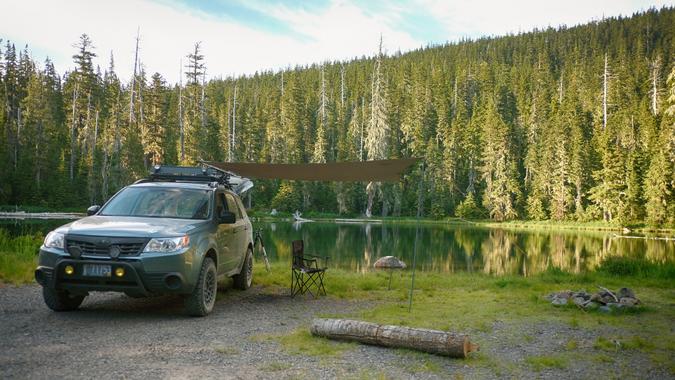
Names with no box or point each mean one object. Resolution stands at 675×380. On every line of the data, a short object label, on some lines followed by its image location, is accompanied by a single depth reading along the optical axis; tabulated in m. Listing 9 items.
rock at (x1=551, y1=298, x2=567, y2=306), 9.09
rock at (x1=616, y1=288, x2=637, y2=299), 9.28
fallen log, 5.50
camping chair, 9.58
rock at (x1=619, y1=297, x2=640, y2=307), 8.76
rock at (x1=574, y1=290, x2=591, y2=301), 9.31
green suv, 6.49
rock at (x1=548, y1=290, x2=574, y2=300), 9.49
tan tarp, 9.83
